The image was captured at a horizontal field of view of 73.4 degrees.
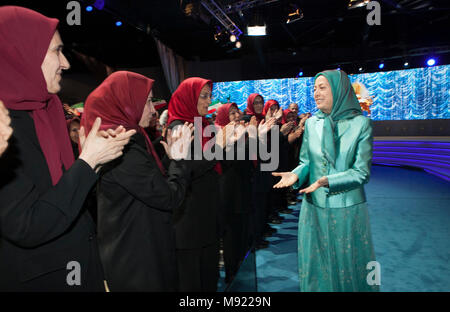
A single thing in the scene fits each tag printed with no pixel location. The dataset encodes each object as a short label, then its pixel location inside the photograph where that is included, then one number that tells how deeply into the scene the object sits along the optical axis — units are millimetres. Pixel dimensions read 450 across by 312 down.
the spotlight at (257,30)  5984
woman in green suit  1757
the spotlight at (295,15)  5499
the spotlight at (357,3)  5098
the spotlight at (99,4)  4102
